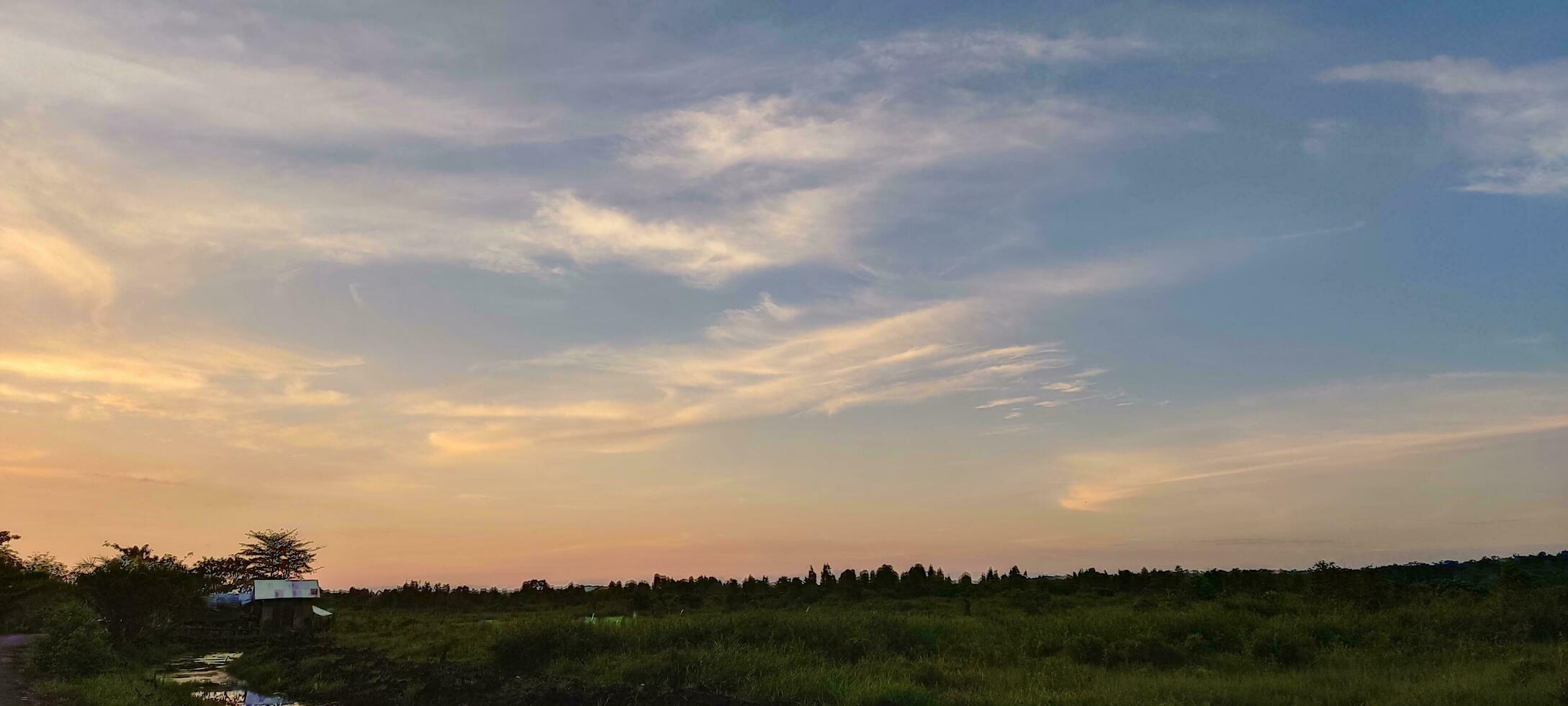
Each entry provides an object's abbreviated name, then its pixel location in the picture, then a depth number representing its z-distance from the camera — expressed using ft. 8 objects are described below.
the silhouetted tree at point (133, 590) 132.26
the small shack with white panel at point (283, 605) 200.54
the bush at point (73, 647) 103.09
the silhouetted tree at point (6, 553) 188.70
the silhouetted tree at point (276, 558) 371.97
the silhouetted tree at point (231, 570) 348.59
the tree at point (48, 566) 243.81
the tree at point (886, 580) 246.27
